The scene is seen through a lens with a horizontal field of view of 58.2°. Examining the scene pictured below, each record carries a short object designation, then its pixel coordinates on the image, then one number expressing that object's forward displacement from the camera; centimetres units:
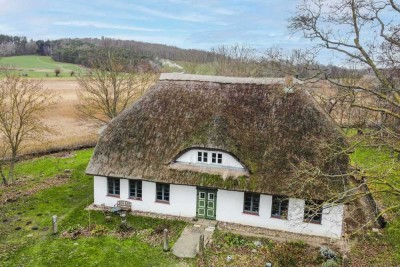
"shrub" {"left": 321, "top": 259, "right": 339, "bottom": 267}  1556
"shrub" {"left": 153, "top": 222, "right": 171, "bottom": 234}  1886
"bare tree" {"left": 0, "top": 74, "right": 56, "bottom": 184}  2611
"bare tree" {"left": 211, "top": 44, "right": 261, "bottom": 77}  4493
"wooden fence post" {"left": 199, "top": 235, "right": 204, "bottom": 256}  1659
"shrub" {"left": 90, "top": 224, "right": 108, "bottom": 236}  1861
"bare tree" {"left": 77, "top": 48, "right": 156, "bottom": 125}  3469
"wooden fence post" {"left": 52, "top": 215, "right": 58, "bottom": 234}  1858
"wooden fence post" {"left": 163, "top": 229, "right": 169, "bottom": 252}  1708
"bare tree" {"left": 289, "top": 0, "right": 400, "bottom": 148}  1187
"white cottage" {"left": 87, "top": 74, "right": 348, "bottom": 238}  1889
